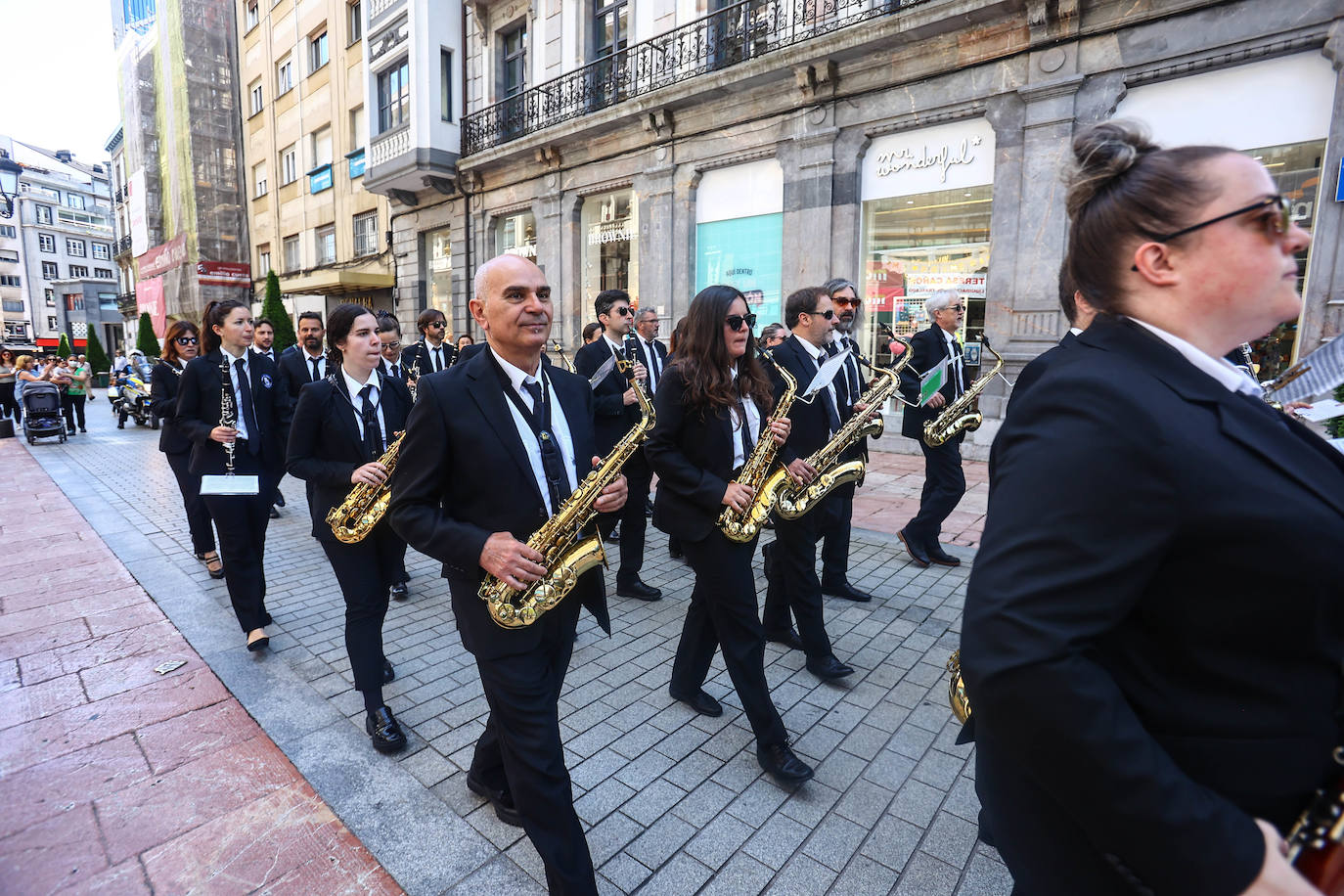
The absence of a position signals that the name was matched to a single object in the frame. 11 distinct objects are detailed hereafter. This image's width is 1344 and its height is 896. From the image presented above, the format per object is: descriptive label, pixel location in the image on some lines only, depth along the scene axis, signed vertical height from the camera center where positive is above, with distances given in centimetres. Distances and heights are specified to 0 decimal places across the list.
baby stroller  1438 -124
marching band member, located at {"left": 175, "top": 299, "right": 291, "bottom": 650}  455 -56
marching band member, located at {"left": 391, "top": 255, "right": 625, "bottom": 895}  228 -53
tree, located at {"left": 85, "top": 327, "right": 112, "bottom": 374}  3441 -13
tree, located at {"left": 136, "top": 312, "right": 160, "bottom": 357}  2986 +74
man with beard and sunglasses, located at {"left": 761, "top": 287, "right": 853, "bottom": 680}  399 -100
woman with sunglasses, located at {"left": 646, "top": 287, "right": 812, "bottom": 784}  317 -60
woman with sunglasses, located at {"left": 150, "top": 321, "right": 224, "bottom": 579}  591 -79
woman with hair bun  102 -33
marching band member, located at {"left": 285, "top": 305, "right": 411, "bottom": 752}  352 -60
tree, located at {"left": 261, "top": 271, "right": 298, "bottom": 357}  2277 +139
